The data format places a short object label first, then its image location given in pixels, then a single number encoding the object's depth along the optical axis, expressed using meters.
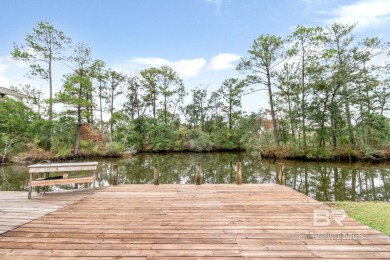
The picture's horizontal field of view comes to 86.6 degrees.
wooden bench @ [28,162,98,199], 4.99
